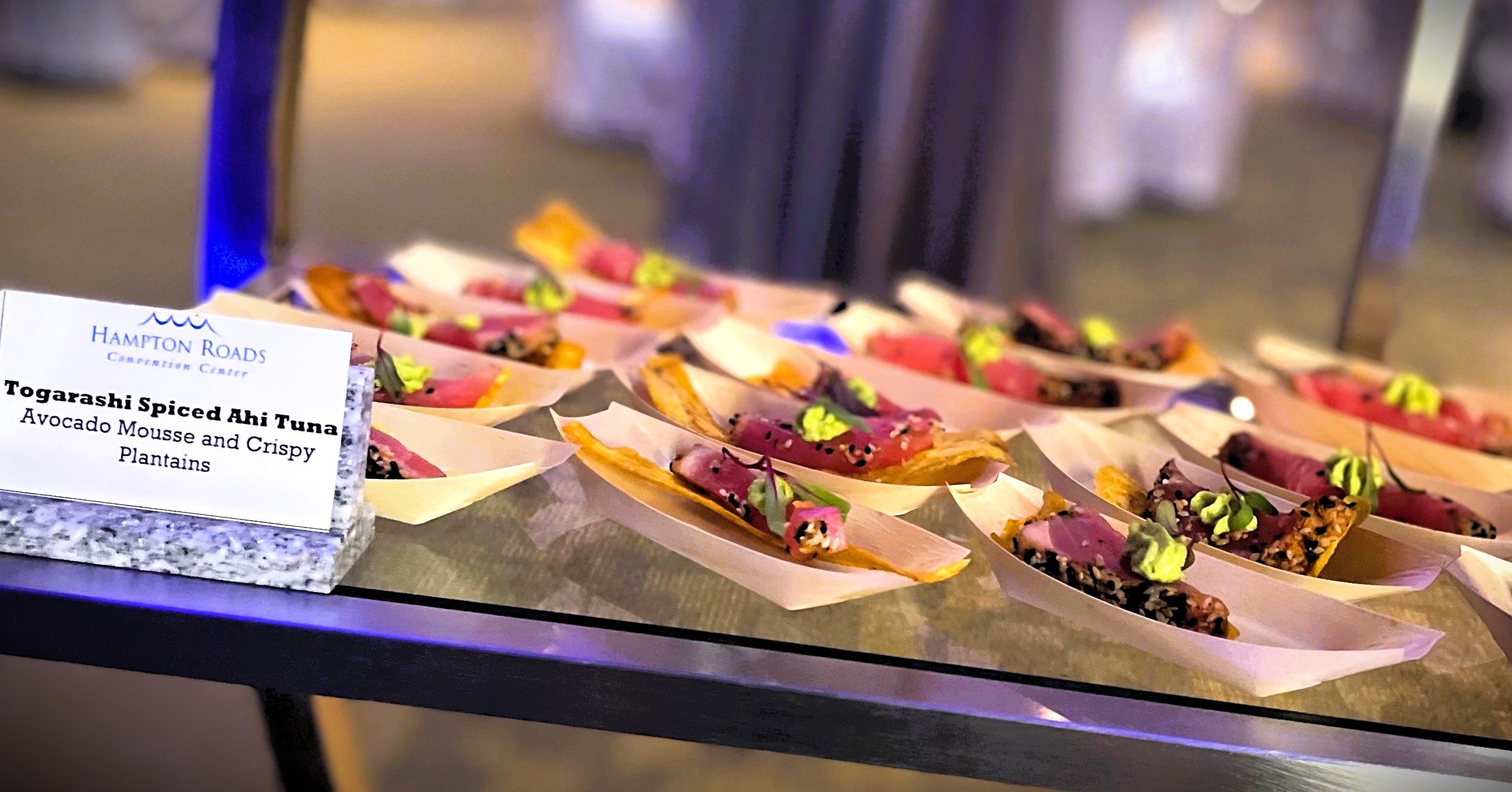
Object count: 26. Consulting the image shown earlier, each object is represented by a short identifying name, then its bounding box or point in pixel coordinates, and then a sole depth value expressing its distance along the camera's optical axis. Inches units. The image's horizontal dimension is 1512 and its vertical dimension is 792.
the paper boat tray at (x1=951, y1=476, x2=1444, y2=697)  22.7
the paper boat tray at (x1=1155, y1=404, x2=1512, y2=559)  29.2
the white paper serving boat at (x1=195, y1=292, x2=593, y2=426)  33.9
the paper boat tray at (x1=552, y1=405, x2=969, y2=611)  24.1
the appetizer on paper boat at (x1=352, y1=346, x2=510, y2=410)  31.0
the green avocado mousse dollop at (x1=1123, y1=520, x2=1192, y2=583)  25.1
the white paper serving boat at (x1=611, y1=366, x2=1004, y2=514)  34.6
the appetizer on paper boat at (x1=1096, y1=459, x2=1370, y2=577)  27.3
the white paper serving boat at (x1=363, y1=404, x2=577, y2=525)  26.4
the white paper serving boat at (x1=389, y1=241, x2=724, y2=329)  43.7
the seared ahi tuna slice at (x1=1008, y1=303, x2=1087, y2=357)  45.2
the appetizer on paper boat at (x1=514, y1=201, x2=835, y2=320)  47.5
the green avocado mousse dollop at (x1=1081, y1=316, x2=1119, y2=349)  45.5
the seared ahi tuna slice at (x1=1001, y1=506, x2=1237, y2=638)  24.5
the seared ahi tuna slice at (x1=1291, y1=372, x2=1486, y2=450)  38.9
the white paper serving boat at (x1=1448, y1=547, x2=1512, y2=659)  26.0
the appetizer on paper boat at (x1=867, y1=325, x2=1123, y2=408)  39.9
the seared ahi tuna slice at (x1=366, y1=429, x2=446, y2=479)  26.5
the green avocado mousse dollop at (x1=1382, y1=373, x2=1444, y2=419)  40.3
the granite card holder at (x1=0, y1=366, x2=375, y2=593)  23.2
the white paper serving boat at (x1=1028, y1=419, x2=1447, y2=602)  26.5
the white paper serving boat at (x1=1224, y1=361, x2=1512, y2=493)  36.4
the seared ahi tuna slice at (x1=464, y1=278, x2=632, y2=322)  43.3
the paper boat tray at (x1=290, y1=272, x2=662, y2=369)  39.0
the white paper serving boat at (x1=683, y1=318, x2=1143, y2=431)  36.9
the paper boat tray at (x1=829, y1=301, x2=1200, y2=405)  40.2
